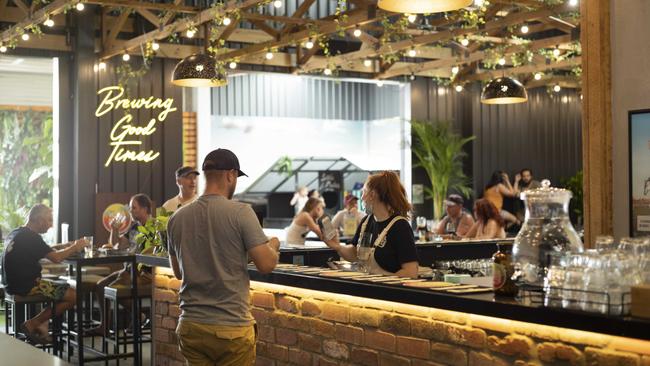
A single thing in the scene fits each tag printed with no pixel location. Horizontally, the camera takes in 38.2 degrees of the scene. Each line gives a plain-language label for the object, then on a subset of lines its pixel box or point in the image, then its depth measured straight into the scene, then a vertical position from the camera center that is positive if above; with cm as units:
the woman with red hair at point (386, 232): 488 -21
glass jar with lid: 357 -16
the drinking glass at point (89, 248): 841 -49
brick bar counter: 315 -55
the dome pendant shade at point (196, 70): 735 +97
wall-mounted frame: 410 +9
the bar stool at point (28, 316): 822 -117
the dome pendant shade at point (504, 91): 888 +96
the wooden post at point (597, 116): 424 +34
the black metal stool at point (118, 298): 779 -87
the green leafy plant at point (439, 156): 1537 +59
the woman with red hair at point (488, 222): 963 -31
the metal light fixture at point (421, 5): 468 +94
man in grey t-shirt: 396 -31
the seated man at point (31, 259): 825 -57
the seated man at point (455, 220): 1079 -34
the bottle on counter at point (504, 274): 361 -32
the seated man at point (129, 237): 886 -42
